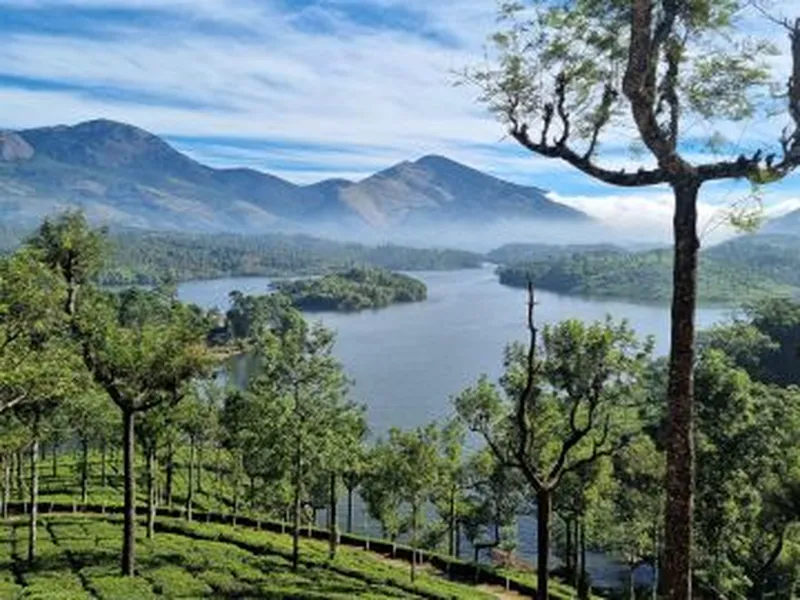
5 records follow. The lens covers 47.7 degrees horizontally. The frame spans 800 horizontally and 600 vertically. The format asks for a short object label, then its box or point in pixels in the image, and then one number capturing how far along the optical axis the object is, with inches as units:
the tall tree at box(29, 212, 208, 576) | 1083.9
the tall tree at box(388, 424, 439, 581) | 1512.1
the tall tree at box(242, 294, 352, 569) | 1336.1
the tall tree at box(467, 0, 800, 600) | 366.0
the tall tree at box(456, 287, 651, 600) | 704.4
